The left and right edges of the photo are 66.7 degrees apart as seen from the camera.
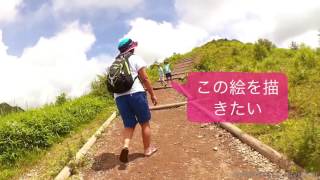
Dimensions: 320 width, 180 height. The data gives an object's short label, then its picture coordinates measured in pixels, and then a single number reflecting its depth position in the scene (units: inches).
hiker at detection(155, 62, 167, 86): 443.3
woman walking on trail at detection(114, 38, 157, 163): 153.3
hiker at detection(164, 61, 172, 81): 441.7
